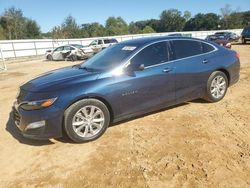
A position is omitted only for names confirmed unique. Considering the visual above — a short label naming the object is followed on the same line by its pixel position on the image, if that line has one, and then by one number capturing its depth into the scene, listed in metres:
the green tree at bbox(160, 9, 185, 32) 77.14
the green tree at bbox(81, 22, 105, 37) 51.27
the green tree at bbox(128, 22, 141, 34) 72.84
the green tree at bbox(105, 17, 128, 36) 61.84
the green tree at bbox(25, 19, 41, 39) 45.65
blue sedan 2.90
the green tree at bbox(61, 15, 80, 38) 44.18
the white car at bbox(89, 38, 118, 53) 16.22
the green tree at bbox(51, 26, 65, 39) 33.49
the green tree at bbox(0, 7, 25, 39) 41.44
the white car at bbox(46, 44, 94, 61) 14.66
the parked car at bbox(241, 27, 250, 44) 19.68
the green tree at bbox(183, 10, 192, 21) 78.08
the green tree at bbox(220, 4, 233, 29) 59.00
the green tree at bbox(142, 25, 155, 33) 65.13
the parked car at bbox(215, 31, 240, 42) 23.15
